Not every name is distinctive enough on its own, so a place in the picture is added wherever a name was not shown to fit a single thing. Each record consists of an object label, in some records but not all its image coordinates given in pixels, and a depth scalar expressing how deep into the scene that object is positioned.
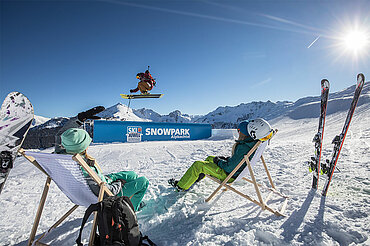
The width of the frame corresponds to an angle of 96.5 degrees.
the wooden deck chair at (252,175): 2.22
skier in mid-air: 10.40
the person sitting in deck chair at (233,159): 2.31
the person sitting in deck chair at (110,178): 1.71
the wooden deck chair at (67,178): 1.49
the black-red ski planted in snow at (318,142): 2.92
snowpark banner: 9.15
